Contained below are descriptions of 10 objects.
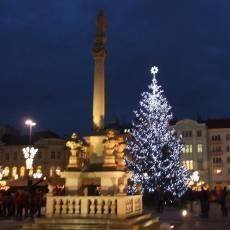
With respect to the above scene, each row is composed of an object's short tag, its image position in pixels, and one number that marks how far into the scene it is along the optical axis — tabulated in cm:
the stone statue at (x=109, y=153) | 1819
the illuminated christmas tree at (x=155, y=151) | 3978
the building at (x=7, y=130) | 9611
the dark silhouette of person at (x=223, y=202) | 3036
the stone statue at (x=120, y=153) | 1928
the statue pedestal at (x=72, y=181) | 1834
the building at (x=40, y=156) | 8912
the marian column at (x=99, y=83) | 1962
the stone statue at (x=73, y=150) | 1870
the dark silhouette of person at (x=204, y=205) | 2939
